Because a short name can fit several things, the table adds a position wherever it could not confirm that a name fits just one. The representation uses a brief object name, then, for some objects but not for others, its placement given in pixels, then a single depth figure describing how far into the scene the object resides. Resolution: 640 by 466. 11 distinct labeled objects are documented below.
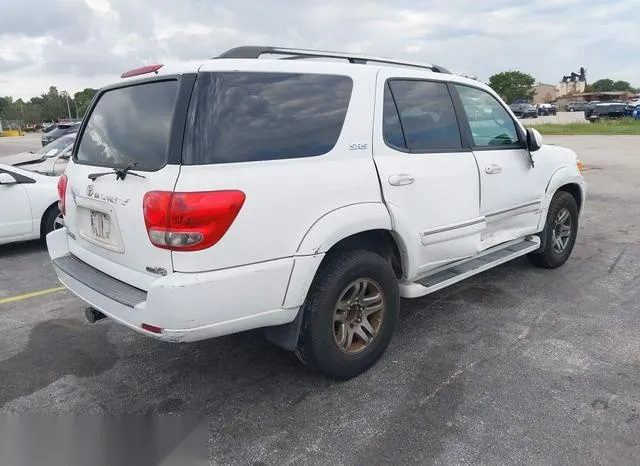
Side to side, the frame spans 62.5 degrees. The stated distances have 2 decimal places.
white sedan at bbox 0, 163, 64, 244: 6.56
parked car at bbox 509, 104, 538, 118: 50.79
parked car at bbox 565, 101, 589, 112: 66.39
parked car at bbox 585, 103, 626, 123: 37.81
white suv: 2.62
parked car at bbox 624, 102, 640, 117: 39.40
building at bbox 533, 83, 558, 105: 120.51
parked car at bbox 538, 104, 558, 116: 58.22
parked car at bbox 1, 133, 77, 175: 7.52
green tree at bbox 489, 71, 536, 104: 93.34
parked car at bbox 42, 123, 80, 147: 17.99
